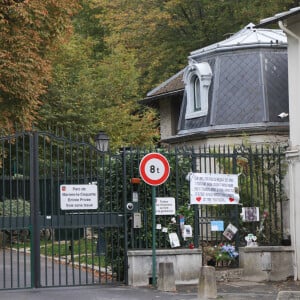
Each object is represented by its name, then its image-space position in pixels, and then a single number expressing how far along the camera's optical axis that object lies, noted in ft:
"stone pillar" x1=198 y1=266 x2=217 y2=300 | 46.06
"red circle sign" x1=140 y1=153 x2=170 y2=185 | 49.81
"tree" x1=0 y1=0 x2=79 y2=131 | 75.72
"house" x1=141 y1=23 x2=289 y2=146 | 75.20
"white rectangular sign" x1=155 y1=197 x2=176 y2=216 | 51.96
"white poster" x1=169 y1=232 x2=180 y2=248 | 52.44
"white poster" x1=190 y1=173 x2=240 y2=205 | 53.11
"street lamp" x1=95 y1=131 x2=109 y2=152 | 67.92
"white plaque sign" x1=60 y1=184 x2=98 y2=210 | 49.67
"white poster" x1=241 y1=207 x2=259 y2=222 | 55.52
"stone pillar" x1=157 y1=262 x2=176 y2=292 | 48.78
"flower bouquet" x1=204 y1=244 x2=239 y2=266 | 54.90
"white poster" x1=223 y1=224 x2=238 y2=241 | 55.26
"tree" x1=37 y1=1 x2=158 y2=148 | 112.78
